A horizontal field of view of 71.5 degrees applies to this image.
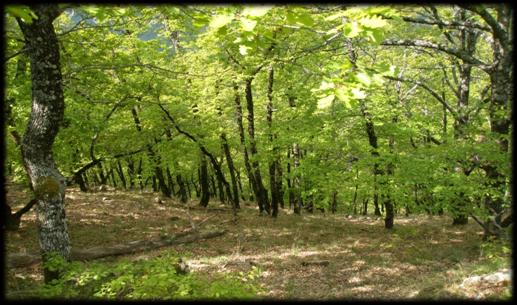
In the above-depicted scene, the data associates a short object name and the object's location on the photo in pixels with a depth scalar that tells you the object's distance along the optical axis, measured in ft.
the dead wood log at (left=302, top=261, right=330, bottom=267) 39.88
